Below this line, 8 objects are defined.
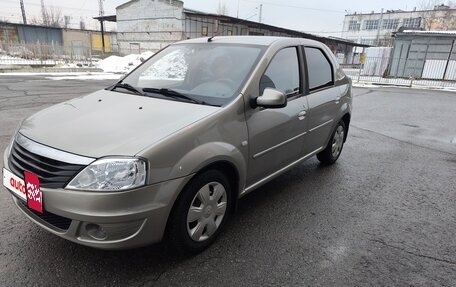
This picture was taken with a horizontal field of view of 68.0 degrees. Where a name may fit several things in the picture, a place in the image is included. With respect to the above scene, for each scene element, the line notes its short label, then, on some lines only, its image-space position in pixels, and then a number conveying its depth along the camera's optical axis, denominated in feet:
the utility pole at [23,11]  138.72
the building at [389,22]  185.57
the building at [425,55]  78.18
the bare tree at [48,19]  205.16
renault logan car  6.96
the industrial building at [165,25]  104.99
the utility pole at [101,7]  175.19
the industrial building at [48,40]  69.26
